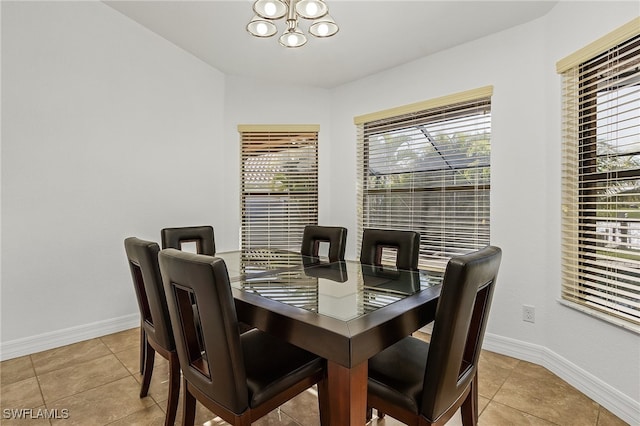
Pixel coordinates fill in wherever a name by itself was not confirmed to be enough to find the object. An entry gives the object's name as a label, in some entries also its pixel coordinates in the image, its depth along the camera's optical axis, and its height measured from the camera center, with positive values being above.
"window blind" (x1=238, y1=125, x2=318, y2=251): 3.88 +0.35
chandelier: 1.78 +1.17
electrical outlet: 2.45 -0.76
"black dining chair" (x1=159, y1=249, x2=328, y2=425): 1.10 -0.62
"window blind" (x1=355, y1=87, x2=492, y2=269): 2.82 +0.43
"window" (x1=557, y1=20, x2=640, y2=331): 1.83 +0.24
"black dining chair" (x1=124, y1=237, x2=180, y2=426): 1.55 -0.48
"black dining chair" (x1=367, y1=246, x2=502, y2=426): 1.10 -0.58
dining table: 1.08 -0.39
